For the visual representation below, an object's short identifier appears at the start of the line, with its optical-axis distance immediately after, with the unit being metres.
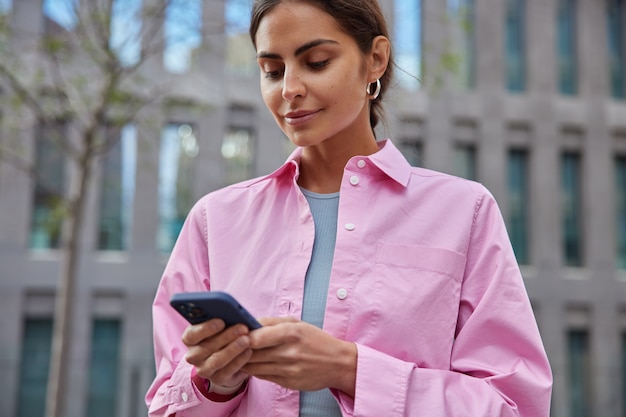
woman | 1.59
